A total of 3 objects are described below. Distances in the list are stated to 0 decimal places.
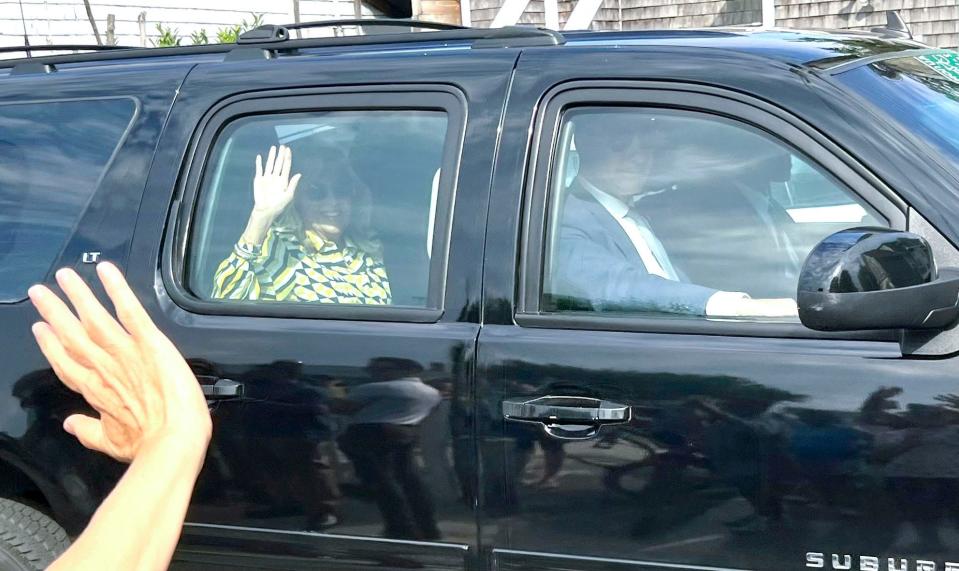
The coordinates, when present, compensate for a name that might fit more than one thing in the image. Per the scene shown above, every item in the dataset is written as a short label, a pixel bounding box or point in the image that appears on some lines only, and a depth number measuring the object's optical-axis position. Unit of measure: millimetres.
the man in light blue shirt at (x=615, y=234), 2646
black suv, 2326
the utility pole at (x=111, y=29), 13818
